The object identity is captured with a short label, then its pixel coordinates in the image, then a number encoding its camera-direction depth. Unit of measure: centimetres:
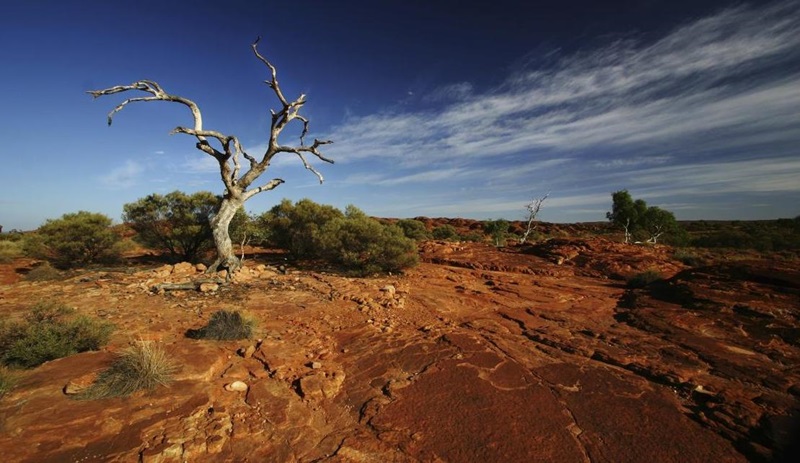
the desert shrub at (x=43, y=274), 992
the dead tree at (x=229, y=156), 1076
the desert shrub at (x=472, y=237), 3173
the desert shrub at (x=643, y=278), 1166
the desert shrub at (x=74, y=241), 1183
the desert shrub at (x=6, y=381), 370
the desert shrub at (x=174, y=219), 1245
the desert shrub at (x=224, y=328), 572
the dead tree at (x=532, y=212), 3131
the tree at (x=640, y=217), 3281
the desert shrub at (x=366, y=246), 1232
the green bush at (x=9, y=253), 1375
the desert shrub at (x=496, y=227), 4075
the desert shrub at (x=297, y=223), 1456
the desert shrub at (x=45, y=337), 447
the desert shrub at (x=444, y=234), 3188
